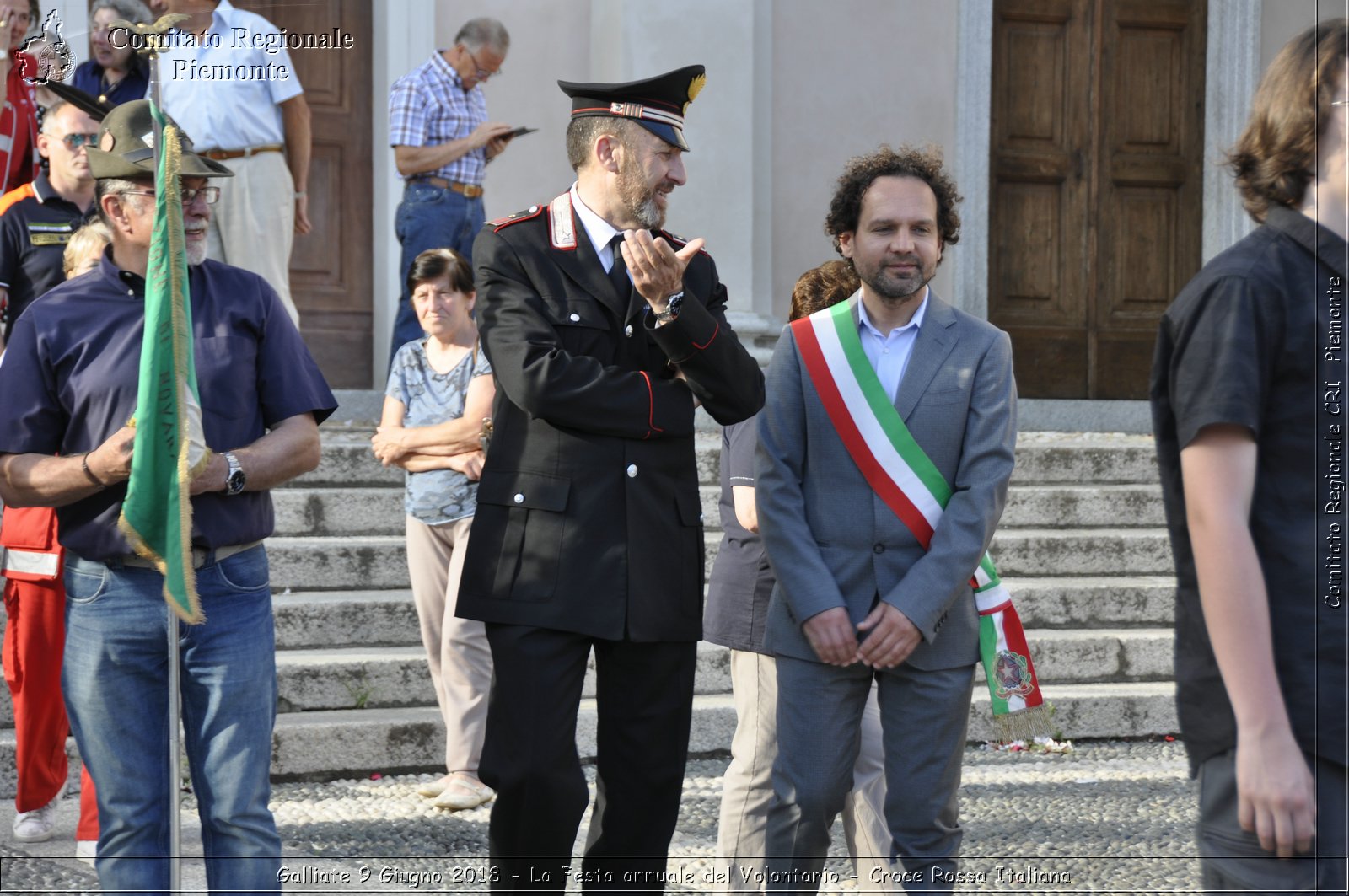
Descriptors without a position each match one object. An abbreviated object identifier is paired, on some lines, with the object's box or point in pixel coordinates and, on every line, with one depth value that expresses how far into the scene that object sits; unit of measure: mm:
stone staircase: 11597
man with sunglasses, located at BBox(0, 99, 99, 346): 10567
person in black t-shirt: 4369
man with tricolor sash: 7079
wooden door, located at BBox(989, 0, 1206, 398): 21516
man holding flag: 6606
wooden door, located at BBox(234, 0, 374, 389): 18832
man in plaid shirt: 15996
